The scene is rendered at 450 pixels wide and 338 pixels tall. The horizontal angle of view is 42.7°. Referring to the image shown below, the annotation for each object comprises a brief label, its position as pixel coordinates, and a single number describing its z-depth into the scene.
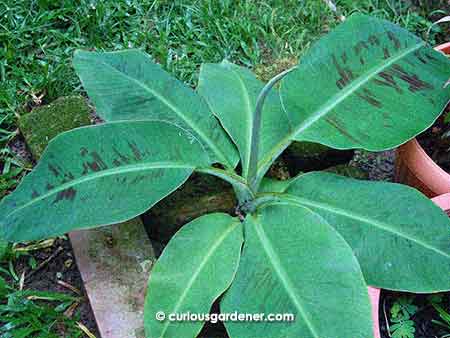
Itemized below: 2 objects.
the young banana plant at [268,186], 1.43
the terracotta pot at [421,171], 1.67
